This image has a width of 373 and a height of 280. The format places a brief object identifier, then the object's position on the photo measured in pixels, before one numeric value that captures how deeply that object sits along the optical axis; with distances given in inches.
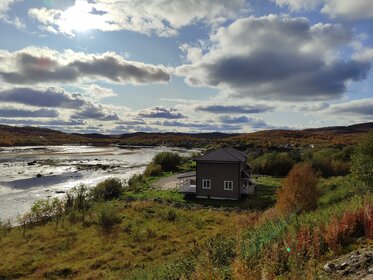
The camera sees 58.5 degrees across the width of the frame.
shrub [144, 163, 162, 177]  2247.8
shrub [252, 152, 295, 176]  2249.0
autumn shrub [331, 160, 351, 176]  2146.9
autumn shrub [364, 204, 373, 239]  386.6
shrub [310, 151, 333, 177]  2158.0
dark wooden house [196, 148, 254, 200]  1523.1
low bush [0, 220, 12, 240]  1075.9
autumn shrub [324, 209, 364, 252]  372.5
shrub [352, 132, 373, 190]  921.4
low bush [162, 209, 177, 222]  1166.8
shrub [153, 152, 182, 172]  2541.8
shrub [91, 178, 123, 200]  1619.1
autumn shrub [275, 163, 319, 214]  891.4
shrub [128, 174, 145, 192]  1772.9
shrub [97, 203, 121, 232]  1108.7
